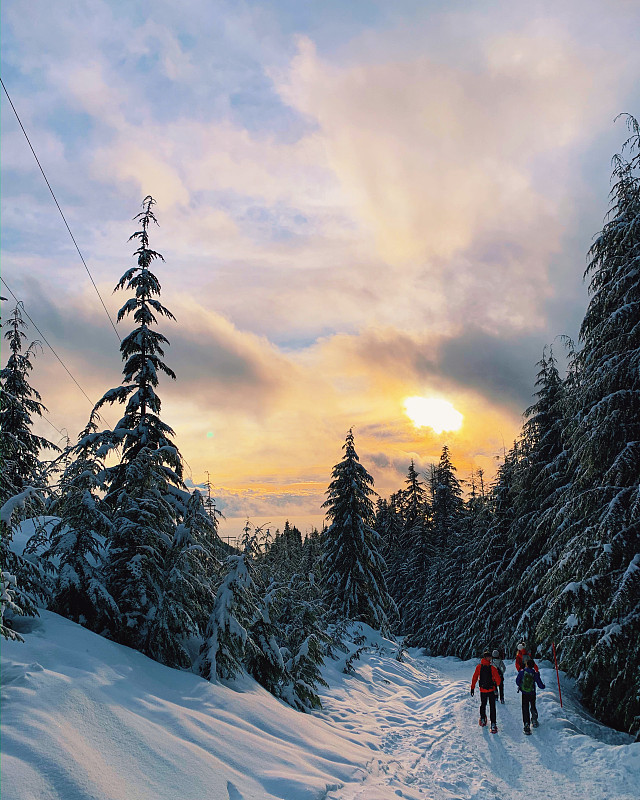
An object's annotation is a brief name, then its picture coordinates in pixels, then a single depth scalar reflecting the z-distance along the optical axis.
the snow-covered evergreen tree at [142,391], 11.73
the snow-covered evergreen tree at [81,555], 8.82
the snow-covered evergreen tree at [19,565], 7.19
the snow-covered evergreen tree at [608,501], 10.30
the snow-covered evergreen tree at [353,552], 25.09
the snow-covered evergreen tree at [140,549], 9.46
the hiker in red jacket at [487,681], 10.73
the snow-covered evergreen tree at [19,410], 19.89
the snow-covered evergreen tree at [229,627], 9.58
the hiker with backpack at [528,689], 10.24
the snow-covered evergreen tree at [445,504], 43.09
